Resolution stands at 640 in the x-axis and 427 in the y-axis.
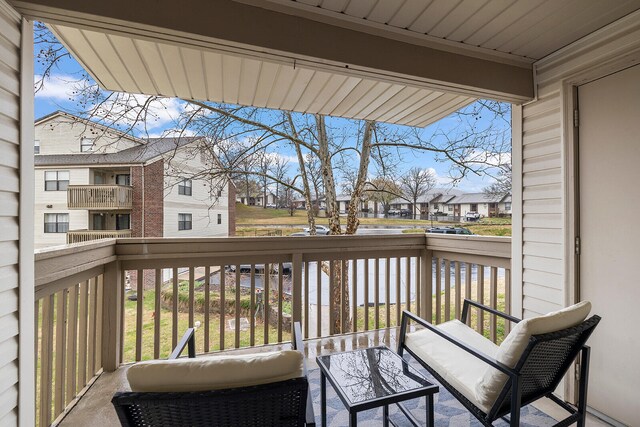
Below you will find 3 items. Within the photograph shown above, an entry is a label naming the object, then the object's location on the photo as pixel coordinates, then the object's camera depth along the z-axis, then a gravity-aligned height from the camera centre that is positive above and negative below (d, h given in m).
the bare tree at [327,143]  4.80 +1.18
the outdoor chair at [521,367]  1.38 -0.79
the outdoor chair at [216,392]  0.96 -0.57
